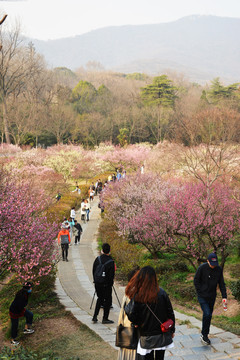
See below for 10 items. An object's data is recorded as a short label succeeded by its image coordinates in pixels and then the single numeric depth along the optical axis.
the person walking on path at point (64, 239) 13.33
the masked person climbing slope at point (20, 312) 6.70
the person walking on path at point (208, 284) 5.46
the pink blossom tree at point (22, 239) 7.80
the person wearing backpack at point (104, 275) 6.49
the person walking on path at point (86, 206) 19.71
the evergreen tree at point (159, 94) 57.38
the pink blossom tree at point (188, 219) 11.66
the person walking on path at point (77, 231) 15.67
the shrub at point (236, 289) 9.27
